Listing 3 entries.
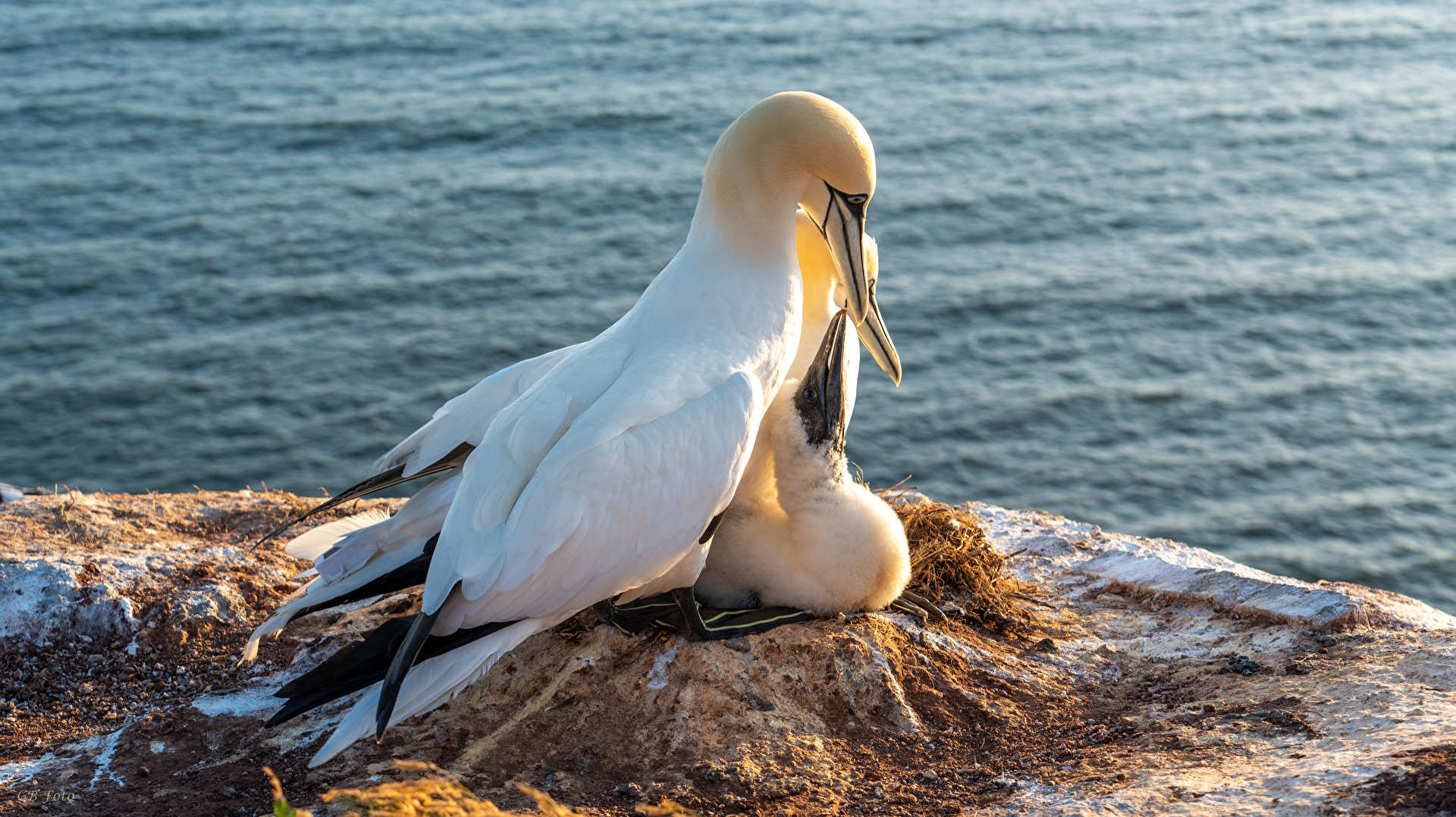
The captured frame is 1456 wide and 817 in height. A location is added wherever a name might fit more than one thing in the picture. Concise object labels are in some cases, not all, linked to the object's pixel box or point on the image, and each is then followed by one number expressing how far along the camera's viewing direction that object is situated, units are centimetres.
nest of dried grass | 471
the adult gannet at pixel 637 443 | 363
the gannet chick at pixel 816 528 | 420
